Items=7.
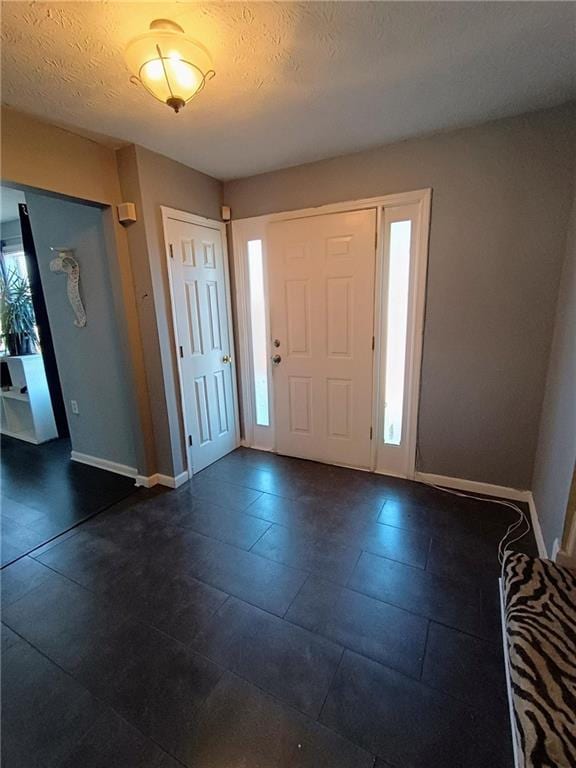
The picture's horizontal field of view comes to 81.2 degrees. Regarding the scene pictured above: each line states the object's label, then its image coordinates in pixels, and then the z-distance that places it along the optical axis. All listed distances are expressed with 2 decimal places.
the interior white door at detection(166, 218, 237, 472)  2.56
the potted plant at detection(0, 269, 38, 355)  3.66
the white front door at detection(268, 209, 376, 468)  2.54
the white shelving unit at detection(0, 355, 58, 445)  3.55
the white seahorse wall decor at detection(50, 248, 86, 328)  2.58
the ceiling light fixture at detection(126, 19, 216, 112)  1.20
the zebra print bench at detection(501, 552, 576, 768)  0.81
